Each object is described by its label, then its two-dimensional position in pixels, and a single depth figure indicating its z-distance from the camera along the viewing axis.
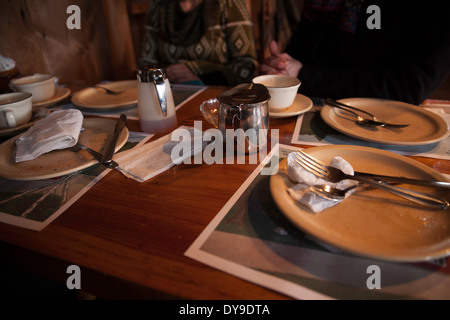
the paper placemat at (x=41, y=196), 0.52
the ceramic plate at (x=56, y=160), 0.60
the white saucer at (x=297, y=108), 0.88
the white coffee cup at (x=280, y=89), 0.86
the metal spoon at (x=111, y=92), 1.19
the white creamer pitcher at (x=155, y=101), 0.77
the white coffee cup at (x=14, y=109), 0.82
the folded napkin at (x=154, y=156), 0.65
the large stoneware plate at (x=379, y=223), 0.39
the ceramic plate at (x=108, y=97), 1.03
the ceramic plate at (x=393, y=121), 0.73
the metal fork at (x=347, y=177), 0.48
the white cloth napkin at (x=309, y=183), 0.49
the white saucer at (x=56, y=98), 1.07
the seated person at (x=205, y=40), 1.84
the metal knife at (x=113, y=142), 0.68
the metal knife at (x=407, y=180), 0.50
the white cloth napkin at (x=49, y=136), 0.68
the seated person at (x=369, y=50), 1.03
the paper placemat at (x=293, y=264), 0.38
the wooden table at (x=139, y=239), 0.40
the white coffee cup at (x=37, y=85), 1.04
